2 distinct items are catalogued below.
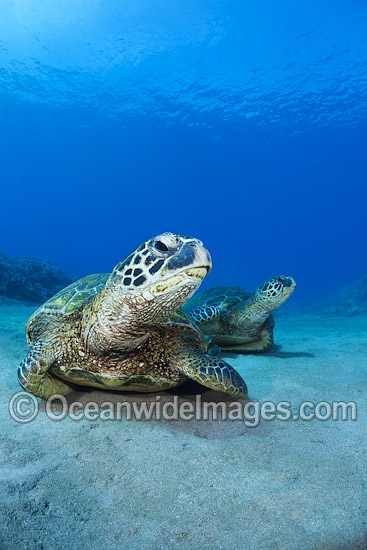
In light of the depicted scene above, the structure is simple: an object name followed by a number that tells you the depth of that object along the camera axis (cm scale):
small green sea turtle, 96
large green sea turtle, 38
